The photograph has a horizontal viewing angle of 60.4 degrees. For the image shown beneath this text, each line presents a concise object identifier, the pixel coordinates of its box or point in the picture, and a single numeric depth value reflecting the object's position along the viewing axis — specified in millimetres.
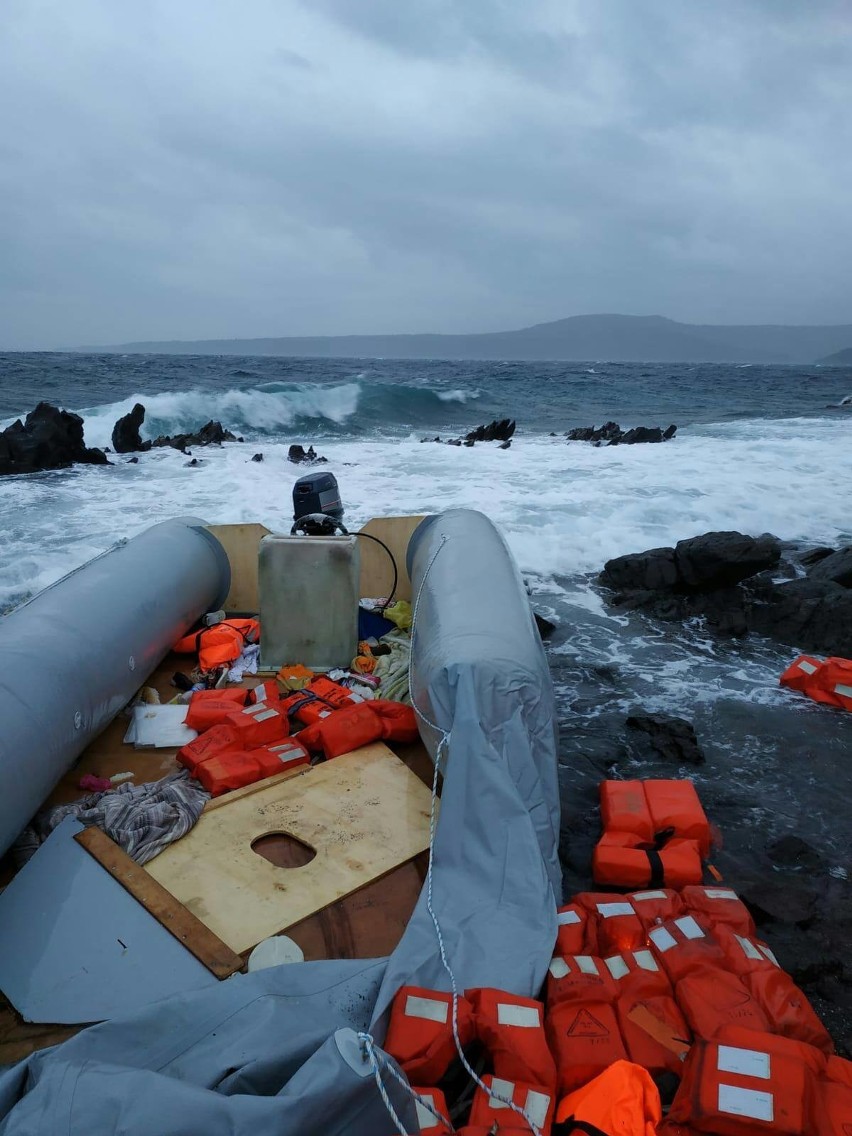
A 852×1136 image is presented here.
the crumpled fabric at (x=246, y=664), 4492
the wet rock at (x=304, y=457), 16734
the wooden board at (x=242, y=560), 5566
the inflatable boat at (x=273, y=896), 1687
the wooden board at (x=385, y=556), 5562
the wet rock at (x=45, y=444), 14828
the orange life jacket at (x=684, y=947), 2443
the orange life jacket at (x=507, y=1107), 1848
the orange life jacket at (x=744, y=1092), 1824
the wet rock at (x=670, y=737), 4730
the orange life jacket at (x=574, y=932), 2523
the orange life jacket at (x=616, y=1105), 1810
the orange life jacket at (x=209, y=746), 3451
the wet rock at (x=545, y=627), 6766
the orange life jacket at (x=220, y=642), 4602
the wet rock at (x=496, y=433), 21766
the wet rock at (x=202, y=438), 19078
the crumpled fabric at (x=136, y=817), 2895
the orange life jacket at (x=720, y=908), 2760
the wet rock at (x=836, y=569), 7648
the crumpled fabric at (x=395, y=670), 4180
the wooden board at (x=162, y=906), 2389
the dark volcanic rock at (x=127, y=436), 17938
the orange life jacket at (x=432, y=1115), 1766
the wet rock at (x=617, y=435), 21250
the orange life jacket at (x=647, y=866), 3189
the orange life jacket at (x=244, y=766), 3320
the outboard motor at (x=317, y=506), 4840
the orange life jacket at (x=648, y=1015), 2123
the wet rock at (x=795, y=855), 3746
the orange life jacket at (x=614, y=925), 2609
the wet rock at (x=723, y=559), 7422
